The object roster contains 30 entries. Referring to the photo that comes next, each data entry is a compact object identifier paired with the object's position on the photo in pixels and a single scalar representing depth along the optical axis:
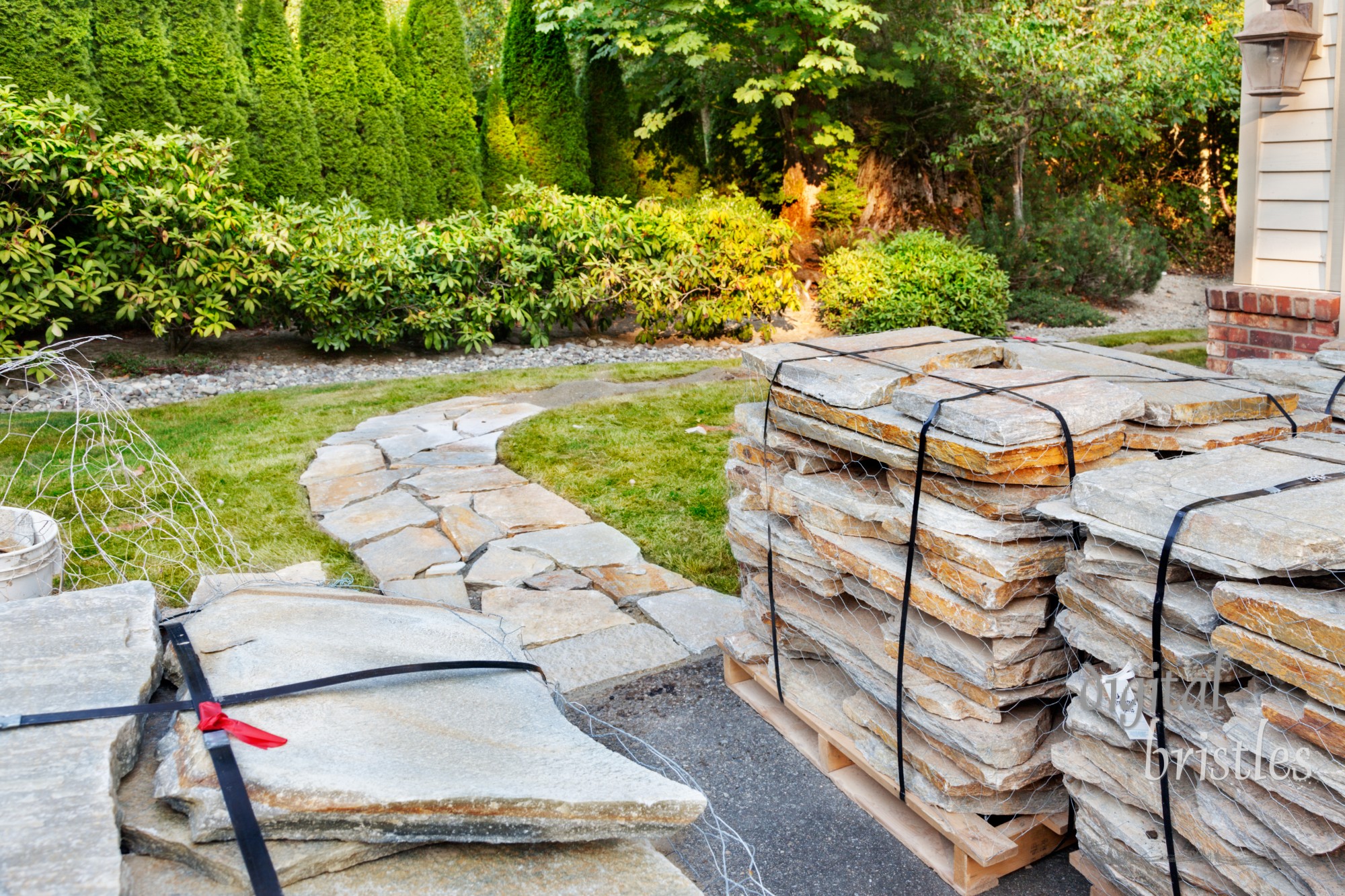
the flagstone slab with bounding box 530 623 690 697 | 3.13
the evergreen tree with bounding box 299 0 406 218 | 9.88
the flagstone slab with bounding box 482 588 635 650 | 3.44
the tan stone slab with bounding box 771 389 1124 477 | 2.06
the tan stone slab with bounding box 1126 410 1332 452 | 2.26
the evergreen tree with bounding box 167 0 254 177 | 8.73
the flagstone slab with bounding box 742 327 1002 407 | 2.49
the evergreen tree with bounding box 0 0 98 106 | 7.70
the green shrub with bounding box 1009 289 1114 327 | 10.14
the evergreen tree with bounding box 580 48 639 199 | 12.30
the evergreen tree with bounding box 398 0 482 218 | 10.73
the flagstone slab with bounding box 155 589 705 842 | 1.49
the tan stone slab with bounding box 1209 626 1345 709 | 1.52
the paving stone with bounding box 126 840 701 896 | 1.46
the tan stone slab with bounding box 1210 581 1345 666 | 1.51
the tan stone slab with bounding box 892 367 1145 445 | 2.07
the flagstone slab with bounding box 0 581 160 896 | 1.30
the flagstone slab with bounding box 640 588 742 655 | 3.41
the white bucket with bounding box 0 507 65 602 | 2.65
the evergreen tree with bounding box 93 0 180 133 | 8.27
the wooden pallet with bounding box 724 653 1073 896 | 2.21
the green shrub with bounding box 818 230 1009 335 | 8.68
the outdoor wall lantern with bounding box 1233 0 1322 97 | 4.64
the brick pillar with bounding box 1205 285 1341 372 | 4.86
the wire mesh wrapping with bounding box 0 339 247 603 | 3.47
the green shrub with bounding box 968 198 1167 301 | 10.88
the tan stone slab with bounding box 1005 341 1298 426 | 2.27
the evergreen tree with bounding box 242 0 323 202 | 9.46
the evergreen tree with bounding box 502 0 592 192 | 11.47
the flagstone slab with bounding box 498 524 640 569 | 4.07
